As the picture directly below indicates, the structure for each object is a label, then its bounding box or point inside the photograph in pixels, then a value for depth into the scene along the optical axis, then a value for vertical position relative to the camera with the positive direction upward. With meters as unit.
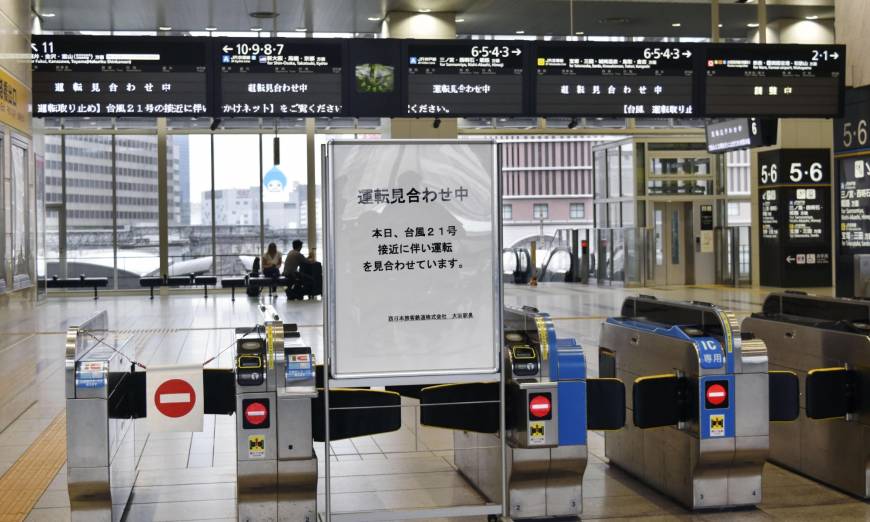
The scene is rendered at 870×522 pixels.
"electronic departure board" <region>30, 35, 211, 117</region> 9.11 +1.65
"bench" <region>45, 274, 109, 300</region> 19.72 -0.54
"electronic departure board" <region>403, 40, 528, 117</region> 9.51 +1.66
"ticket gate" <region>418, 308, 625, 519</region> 4.46 -0.76
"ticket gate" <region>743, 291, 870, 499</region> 5.04 -0.70
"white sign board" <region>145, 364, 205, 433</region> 4.46 -0.65
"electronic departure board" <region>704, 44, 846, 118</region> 10.02 +1.69
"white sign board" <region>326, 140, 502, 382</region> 4.07 -0.03
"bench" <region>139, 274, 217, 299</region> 19.99 -0.55
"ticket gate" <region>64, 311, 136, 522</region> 4.25 -0.74
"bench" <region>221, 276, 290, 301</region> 18.88 -0.55
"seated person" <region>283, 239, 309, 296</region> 18.34 -0.21
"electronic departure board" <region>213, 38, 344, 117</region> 9.30 +1.64
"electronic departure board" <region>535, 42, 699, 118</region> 9.74 +1.67
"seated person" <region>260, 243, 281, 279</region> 19.30 -0.18
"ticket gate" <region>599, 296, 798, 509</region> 4.67 -0.77
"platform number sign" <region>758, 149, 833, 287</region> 18.09 +0.55
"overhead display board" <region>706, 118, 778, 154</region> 12.93 +1.54
